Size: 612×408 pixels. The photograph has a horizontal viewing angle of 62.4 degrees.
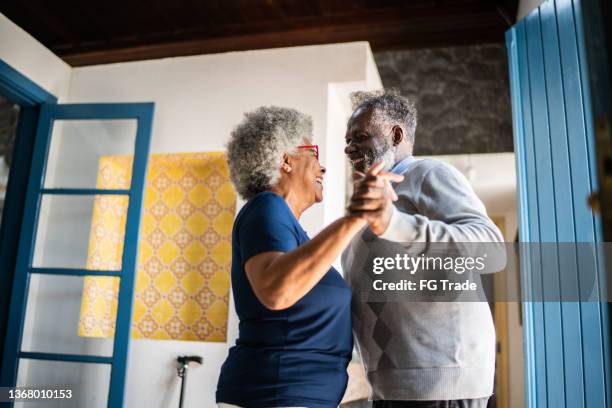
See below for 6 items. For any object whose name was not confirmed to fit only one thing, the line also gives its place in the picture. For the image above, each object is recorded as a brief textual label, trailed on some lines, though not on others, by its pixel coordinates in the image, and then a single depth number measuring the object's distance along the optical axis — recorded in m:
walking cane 2.67
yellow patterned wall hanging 2.94
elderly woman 1.01
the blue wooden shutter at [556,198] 1.52
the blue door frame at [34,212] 2.71
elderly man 1.13
